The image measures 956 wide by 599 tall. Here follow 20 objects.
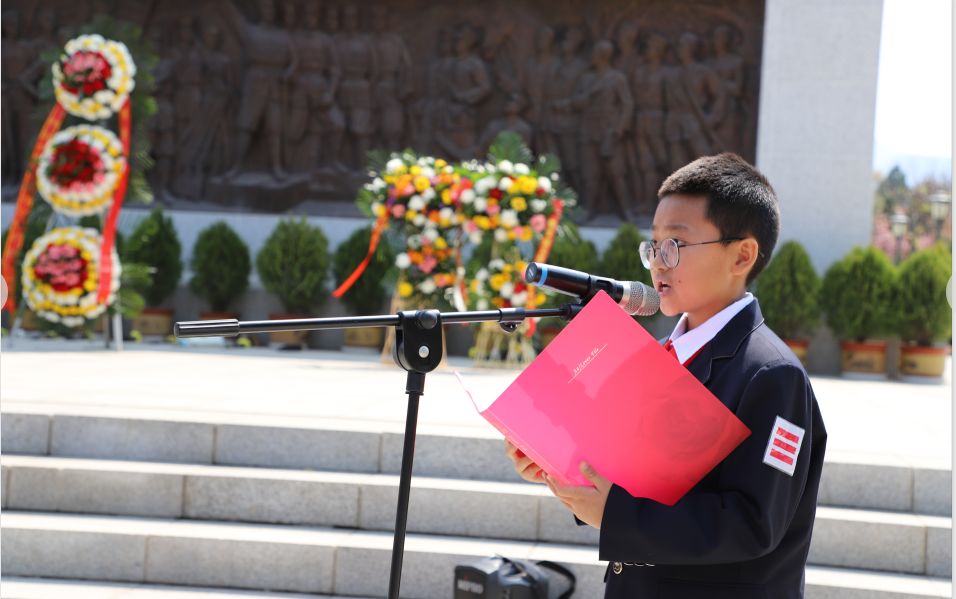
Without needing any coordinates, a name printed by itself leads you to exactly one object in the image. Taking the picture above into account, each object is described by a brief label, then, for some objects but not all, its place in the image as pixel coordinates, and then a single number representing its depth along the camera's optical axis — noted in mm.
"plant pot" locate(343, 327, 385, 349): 10688
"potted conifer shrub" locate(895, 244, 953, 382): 9523
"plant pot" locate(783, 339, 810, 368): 9891
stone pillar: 10547
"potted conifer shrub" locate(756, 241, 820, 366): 9805
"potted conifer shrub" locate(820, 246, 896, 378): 9664
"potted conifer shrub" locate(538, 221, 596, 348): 10156
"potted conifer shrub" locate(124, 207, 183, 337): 11172
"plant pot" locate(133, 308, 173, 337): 11289
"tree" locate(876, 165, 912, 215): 38219
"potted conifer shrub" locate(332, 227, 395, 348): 10930
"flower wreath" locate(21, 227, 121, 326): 8992
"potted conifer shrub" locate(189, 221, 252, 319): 11242
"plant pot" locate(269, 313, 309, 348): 10844
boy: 1623
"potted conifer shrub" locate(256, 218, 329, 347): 10992
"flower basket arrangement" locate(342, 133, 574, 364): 8234
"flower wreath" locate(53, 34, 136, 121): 8930
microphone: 1915
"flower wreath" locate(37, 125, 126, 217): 8961
